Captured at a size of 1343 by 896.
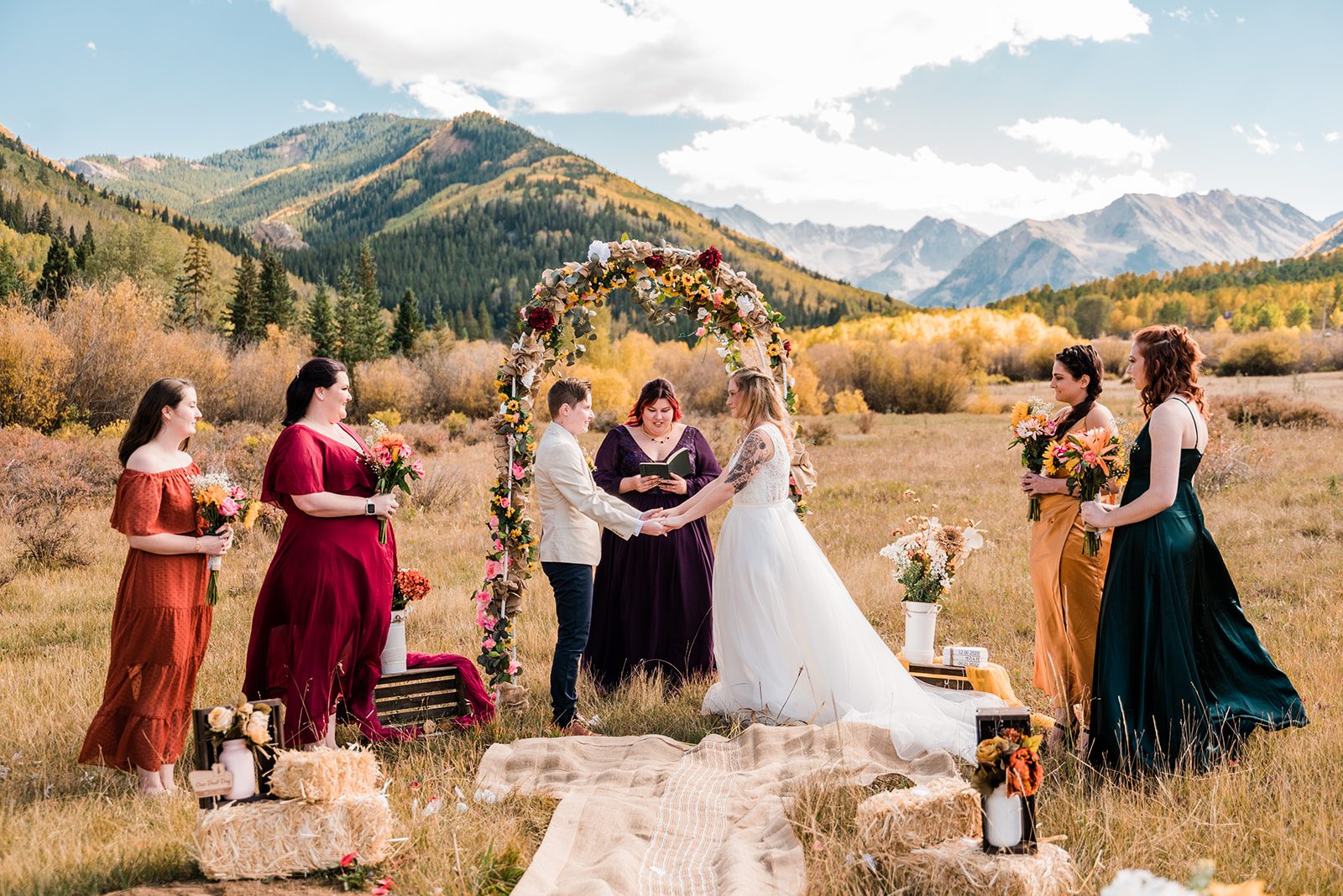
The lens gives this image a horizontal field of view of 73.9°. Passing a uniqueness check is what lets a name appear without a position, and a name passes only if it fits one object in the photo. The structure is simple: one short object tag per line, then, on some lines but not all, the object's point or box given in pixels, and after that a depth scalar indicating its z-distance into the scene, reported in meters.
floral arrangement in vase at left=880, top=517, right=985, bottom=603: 6.70
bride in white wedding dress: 6.27
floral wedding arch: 6.65
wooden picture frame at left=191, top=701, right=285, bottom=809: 3.95
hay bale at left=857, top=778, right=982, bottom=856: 3.84
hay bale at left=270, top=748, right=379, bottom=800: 3.87
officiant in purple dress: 7.38
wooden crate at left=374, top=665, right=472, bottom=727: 6.14
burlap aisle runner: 4.10
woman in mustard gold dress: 5.75
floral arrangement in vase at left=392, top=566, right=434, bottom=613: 6.29
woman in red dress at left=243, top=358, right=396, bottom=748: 5.28
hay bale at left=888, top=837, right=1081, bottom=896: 3.47
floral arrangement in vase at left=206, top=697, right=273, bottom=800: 3.95
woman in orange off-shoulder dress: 4.97
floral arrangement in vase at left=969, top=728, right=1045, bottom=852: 3.52
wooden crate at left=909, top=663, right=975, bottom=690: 6.55
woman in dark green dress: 5.03
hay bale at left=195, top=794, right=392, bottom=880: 3.77
